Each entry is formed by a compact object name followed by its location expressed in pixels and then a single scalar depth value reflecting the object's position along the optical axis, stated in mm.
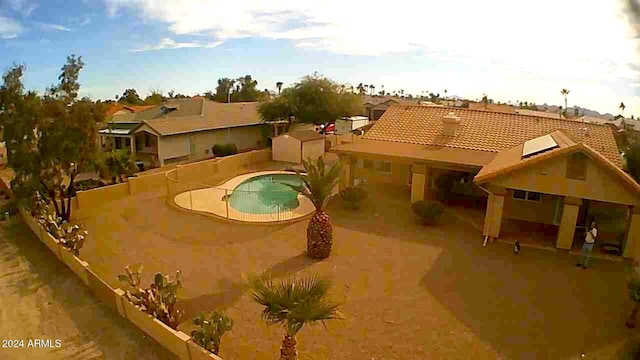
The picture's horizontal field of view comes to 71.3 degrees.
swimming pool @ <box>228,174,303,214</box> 21109
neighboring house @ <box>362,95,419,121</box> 59406
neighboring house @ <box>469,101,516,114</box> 41756
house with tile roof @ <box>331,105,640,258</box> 15367
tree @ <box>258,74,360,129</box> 38375
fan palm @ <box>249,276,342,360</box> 7984
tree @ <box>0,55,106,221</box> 17219
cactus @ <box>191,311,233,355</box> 9255
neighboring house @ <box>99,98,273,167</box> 31875
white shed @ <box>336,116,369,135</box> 43969
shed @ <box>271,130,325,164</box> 32406
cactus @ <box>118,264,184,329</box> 10688
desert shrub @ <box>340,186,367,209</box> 20594
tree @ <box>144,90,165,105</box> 71250
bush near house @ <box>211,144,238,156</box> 34469
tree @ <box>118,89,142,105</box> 72562
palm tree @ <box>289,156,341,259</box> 14727
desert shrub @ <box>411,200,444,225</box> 18281
